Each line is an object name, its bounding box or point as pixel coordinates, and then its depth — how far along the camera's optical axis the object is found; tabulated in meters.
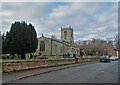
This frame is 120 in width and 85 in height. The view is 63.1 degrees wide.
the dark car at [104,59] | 23.22
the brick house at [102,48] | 46.35
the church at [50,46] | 32.12
